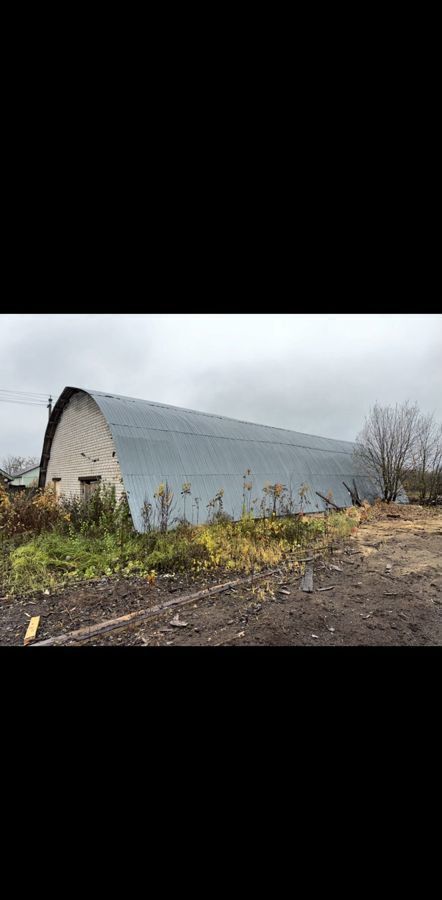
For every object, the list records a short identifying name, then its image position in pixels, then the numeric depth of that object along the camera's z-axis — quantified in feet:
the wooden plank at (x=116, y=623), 9.74
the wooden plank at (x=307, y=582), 13.39
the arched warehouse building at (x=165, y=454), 25.75
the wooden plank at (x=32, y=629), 9.87
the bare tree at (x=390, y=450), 42.98
